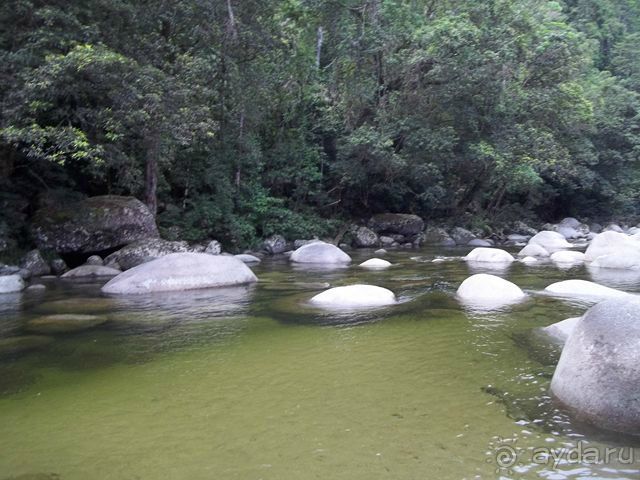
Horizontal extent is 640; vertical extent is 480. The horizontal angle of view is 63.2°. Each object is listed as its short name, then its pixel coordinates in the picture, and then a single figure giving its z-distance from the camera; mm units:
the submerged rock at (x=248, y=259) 14177
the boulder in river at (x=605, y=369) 3426
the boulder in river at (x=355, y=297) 7720
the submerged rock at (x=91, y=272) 11289
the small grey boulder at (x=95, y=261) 12188
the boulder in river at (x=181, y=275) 9117
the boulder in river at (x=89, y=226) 12156
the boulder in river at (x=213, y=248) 14898
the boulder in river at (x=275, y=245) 17172
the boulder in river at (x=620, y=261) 11864
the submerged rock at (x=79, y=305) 7602
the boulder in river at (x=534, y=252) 15250
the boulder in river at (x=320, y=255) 13891
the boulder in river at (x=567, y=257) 13852
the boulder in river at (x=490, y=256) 13859
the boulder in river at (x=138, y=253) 12164
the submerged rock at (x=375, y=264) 12776
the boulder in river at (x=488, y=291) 7814
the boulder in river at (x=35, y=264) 11336
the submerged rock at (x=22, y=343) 5598
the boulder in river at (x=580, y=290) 8023
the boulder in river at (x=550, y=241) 18094
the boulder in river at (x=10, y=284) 9461
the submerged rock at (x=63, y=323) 6500
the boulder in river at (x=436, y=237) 20750
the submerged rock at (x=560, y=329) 5594
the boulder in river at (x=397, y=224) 20688
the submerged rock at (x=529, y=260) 13236
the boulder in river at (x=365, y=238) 19484
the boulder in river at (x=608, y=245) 13727
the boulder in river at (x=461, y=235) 21625
